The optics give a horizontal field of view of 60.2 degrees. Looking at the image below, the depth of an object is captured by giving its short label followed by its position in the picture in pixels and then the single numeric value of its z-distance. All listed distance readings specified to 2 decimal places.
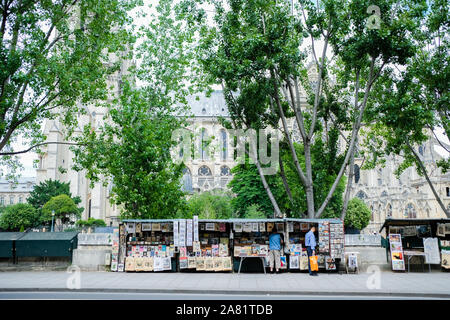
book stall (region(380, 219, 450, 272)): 13.66
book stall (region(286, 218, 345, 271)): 13.48
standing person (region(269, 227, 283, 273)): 13.34
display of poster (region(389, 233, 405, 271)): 13.60
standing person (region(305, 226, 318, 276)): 12.85
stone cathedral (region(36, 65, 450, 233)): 48.31
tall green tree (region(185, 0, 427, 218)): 14.59
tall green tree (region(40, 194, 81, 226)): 46.22
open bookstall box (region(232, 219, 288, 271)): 13.53
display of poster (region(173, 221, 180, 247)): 13.45
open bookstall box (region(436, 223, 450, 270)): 13.90
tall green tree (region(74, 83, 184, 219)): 17.70
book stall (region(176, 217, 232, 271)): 13.47
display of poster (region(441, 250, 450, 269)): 13.76
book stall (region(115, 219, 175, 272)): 13.62
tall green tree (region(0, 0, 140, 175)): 14.68
